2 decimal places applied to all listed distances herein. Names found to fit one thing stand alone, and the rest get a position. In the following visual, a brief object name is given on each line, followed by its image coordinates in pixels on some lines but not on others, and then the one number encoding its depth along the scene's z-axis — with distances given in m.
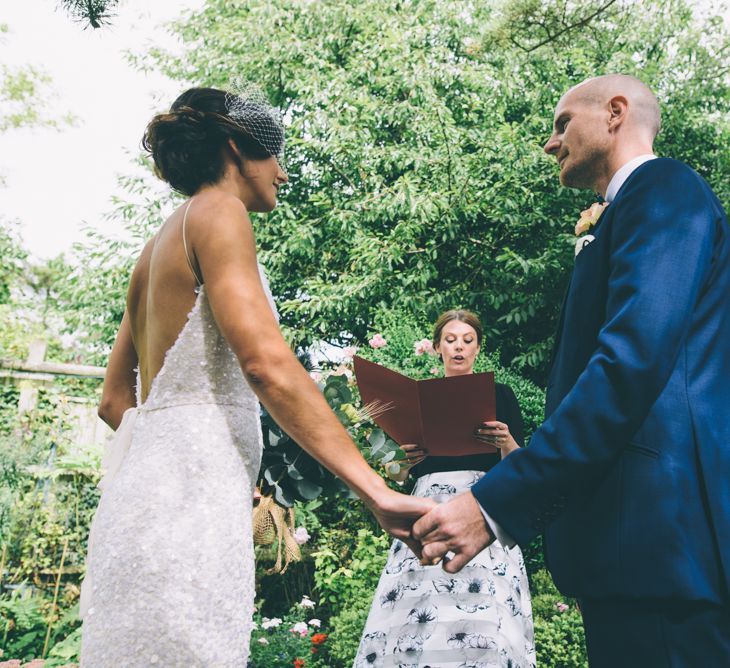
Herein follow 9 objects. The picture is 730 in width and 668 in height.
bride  1.40
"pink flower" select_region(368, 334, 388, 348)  6.71
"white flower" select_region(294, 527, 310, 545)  5.79
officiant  2.81
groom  1.30
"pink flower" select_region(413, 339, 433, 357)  6.12
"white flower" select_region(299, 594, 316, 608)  5.43
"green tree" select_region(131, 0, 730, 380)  9.27
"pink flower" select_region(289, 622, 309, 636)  5.20
